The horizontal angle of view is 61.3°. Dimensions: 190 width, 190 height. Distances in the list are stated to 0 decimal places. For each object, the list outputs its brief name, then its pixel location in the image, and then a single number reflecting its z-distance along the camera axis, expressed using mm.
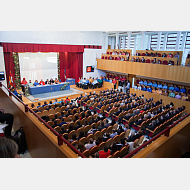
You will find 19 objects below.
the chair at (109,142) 5822
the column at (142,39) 18203
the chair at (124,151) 5228
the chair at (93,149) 5261
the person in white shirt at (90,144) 5478
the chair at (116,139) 6165
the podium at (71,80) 18819
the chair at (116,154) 4899
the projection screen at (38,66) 16062
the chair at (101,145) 5529
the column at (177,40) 15766
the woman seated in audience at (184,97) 11558
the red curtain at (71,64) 18844
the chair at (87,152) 5021
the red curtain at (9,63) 14375
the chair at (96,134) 6433
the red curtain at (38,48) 14119
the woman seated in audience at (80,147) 5059
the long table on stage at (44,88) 14250
